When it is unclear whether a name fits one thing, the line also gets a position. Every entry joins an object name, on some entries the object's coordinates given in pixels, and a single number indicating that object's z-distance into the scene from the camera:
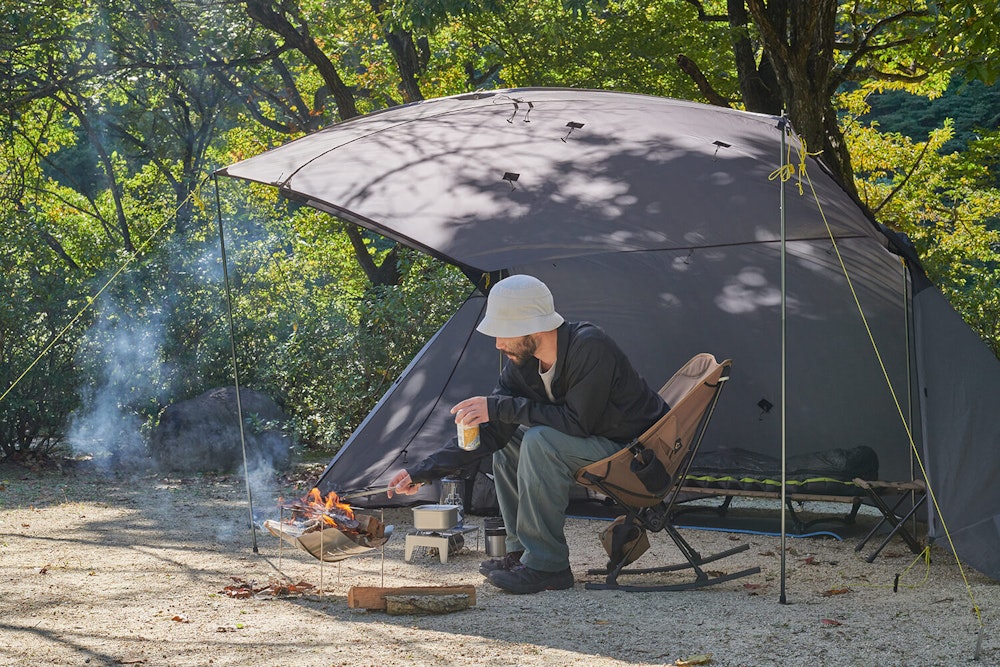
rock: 6.59
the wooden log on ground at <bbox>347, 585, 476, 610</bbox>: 3.50
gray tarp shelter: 4.07
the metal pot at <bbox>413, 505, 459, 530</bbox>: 4.03
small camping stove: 4.04
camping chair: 3.66
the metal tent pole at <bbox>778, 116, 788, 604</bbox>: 3.44
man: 3.69
